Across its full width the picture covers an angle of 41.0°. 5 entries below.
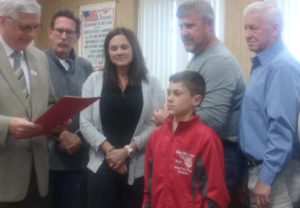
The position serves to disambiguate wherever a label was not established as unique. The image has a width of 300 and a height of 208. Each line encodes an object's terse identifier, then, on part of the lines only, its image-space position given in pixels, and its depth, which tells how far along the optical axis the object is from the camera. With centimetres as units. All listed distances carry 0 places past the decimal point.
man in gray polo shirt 205
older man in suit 177
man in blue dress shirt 180
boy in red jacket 190
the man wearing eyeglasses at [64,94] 252
